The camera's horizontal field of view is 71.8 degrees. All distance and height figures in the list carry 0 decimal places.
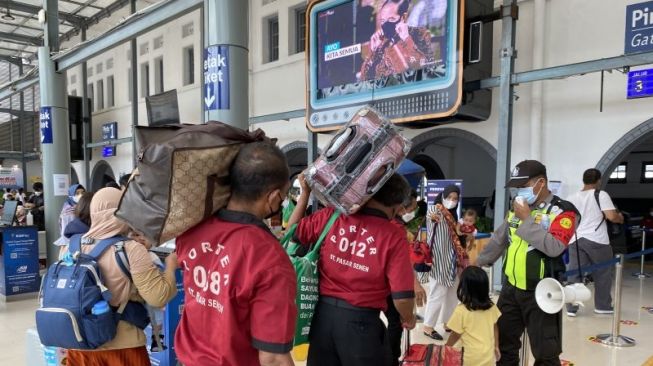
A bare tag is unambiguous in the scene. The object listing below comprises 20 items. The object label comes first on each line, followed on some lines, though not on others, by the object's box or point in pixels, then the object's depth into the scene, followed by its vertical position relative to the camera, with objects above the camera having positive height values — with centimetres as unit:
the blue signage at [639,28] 497 +149
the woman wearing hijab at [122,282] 181 -51
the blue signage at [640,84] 524 +90
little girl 247 -90
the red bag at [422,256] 390 -84
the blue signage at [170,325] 257 -97
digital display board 600 +148
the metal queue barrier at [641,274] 701 -180
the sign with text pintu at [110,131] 1460 +85
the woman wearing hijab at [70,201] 482 -54
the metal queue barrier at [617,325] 369 -143
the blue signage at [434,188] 753 -49
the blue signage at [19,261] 543 -129
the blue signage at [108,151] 1454 +19
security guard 228 -53
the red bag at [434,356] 241 -108
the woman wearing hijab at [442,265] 381 -91
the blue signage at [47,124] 622 +45
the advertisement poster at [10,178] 1660 -82
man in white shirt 479 -77
